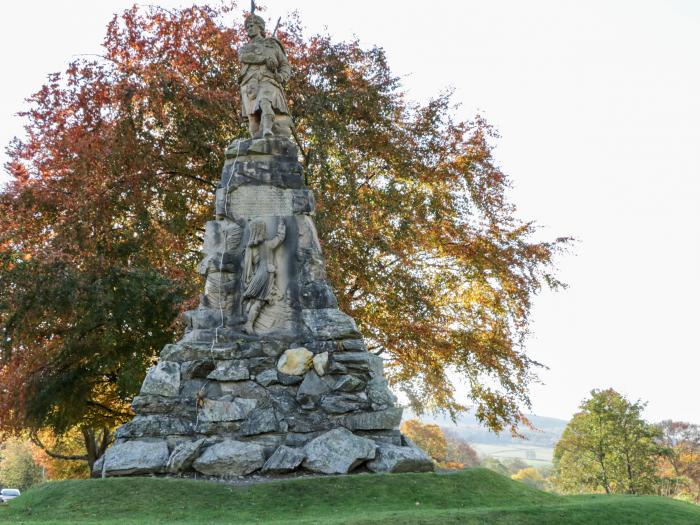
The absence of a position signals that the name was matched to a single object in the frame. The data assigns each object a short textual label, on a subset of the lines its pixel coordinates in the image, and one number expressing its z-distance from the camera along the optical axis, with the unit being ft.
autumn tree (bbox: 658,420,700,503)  71.05
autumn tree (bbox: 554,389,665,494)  69.51
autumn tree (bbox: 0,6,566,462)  47.42
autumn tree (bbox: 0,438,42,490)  110.01
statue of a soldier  34.63
